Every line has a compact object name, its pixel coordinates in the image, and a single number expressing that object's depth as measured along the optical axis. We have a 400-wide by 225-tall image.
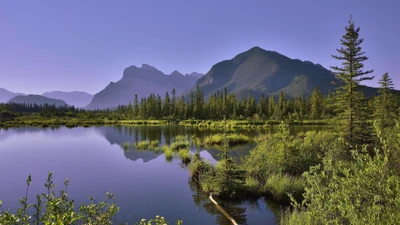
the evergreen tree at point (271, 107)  105.56
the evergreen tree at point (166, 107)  110.12
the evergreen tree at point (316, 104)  96.38
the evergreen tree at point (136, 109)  118.24
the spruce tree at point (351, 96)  22.09
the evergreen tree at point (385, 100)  33.12
